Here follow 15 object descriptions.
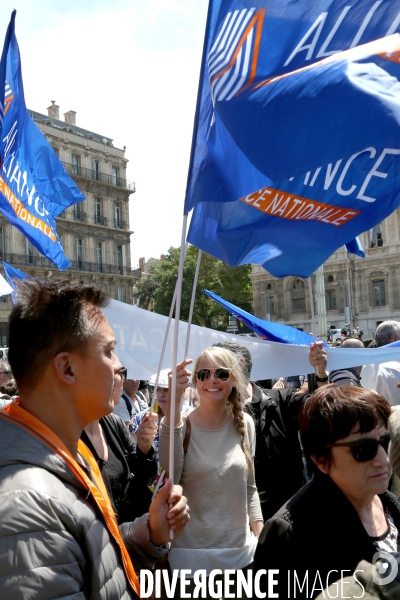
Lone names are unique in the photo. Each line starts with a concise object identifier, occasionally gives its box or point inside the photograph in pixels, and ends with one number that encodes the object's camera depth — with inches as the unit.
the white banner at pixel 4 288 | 197.0
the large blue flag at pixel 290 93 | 88.0
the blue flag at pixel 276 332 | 212.2
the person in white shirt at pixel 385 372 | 175.6
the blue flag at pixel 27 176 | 183.3
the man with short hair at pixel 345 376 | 155.1
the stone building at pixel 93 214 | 1682.2
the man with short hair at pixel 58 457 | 47.3
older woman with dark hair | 71.2
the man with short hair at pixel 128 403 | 208.2
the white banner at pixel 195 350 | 167.3
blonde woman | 106.9
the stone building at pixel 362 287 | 1828.2
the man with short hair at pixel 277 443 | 143.8
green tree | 2142.0
